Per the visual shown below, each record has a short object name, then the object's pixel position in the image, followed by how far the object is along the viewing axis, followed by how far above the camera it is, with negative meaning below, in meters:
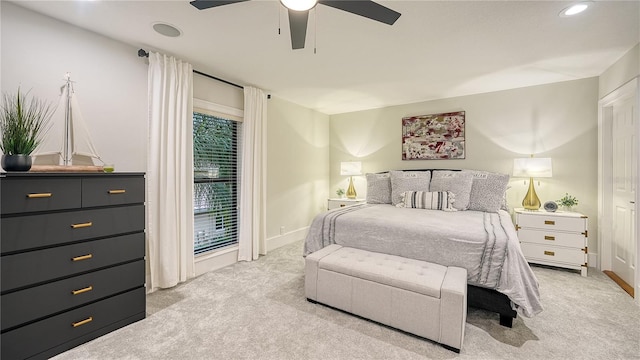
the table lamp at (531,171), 3.47 +0.12
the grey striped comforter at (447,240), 2.01 -0.56
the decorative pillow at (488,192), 3.45 -0.16
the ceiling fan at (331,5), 1.50 +1.01
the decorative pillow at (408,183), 3.97 -0.05
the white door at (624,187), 2.76 -0.08
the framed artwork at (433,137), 4.32 +0.73
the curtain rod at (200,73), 2.63 +1.31
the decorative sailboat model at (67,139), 2.13 +0.33
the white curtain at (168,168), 2.74 +0.12
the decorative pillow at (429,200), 3.54 -0.28
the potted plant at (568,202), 3.46 -0.29
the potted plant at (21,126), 1.73 +0.38
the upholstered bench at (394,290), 1.85 -0.87
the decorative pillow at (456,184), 3.55 -0.06
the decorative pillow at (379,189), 4.24 -0.16
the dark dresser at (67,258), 1.63 -0.56
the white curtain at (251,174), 3.76 +0.07
